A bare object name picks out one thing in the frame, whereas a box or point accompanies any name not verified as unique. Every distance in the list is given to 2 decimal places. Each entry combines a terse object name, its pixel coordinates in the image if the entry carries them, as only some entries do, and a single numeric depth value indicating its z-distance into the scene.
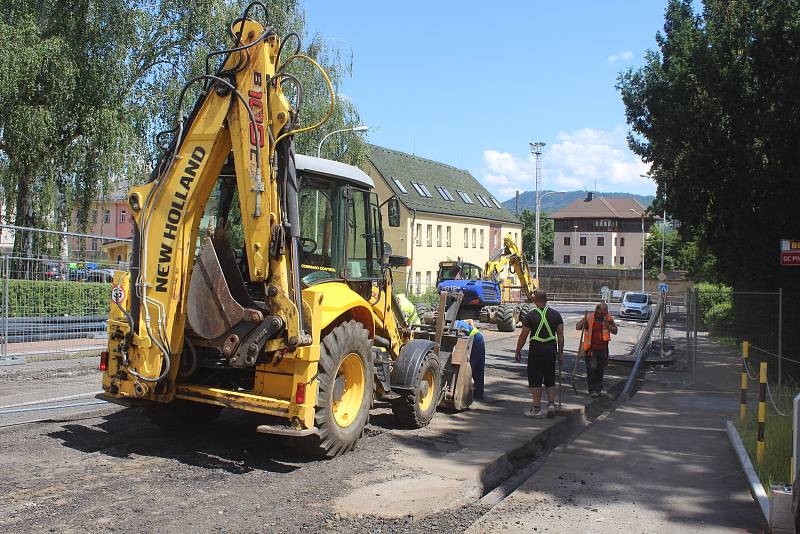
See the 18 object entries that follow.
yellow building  47.97
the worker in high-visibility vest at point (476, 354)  10.65
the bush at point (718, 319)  19.72
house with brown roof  103.31
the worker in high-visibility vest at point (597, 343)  12.48
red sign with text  12.80
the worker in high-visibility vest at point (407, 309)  9.90
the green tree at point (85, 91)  17.41
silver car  41.59
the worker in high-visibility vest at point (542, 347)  9.77
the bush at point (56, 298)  12.78
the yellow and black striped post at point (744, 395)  9.20
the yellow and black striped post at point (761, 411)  7.07
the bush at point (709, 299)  30.72
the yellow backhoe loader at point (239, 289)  6.34
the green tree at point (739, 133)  13.19
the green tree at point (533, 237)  106.88
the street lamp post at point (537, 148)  54.26
